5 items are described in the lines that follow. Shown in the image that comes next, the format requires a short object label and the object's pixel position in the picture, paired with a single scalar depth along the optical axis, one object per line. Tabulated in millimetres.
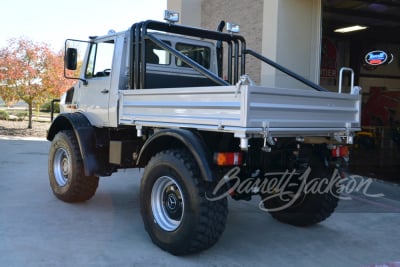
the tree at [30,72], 17719
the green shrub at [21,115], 23506
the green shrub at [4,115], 23189
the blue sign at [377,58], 12578
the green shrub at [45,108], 32866
